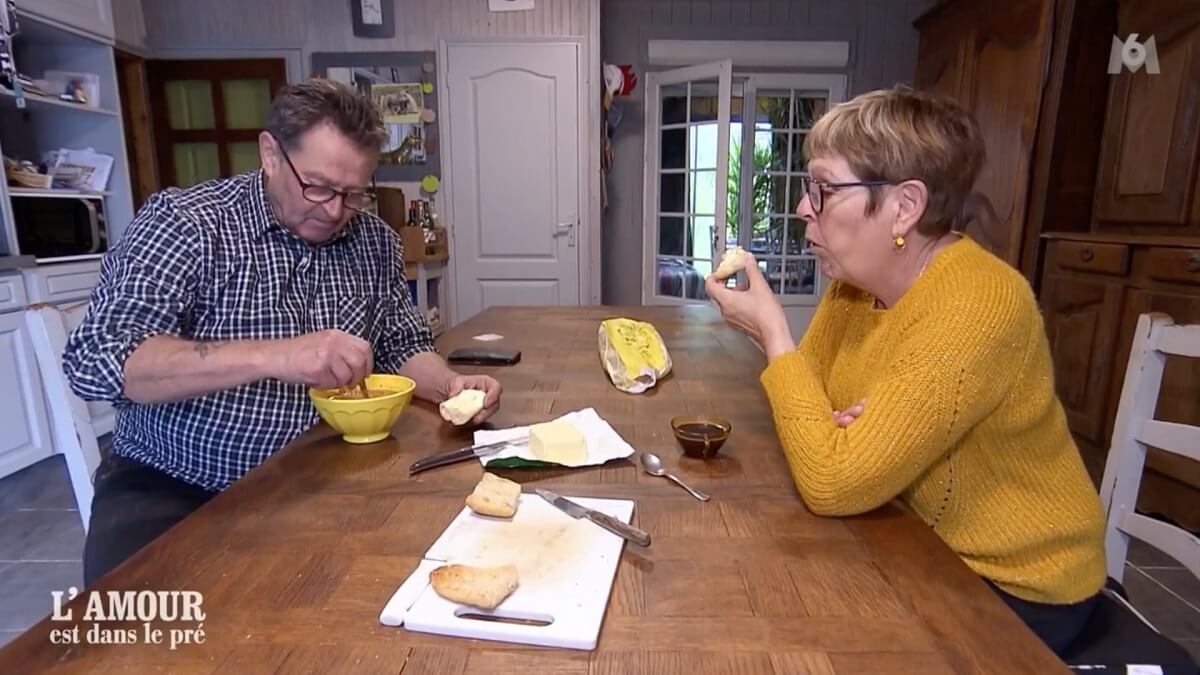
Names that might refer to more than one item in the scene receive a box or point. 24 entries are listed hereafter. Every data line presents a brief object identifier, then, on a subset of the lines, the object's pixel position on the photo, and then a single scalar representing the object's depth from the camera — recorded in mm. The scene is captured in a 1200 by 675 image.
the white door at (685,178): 3906
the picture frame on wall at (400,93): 3934
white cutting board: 543
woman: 746
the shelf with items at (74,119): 3068
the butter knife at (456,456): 884
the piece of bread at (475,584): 565
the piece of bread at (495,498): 736
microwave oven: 2738
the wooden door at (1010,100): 2809
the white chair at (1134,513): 824
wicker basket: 2703
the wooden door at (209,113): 3945
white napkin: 907
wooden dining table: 518
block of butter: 894
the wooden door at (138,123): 3768
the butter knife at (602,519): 684
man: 959
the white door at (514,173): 3902
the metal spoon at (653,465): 870
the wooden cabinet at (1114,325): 2096
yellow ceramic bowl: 938
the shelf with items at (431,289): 3682
